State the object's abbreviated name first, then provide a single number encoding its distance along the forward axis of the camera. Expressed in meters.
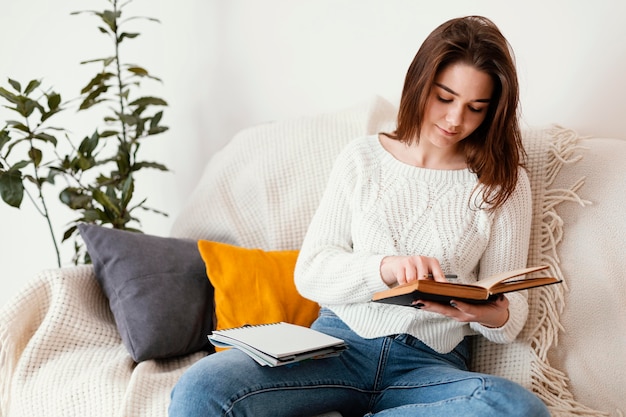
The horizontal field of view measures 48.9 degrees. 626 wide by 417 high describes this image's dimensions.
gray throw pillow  1.54
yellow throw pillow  1.59
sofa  1.43
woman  1.28
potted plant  1.80
